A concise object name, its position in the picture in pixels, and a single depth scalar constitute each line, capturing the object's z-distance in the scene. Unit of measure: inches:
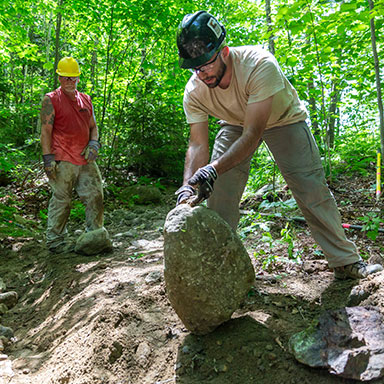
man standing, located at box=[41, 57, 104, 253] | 171.9
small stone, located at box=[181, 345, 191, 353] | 83.8
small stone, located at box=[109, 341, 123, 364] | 85.8
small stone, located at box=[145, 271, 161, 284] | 122.9
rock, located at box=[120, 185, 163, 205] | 291.3
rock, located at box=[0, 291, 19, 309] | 139.6
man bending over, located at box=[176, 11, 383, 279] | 90.7
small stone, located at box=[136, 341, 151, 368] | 84.1
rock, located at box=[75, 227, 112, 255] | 171.0
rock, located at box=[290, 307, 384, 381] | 64.0
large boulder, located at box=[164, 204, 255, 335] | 82.6
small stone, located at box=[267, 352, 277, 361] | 76.3
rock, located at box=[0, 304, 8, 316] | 134.0
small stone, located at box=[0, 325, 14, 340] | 114.8
